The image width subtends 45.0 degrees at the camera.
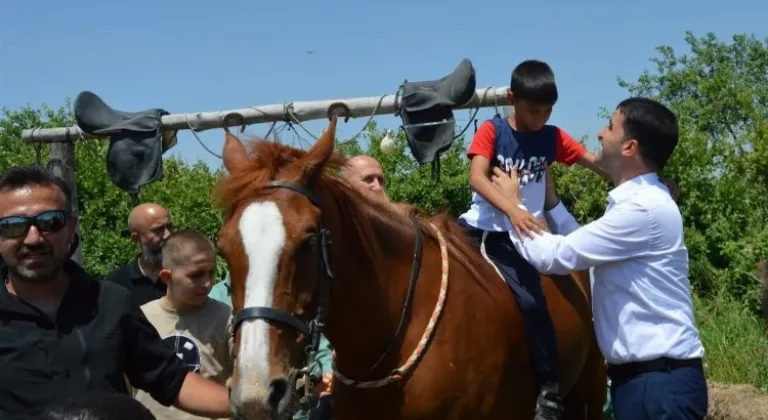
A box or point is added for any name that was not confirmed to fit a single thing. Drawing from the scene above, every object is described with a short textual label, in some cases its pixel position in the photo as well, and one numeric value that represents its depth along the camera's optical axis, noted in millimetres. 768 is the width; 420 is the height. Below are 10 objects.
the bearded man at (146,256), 6797
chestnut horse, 3252
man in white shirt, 3725
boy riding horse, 4387
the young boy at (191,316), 4570
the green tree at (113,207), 12422
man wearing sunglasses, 2910
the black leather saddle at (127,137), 8148
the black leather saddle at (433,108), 7022
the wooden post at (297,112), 7145
